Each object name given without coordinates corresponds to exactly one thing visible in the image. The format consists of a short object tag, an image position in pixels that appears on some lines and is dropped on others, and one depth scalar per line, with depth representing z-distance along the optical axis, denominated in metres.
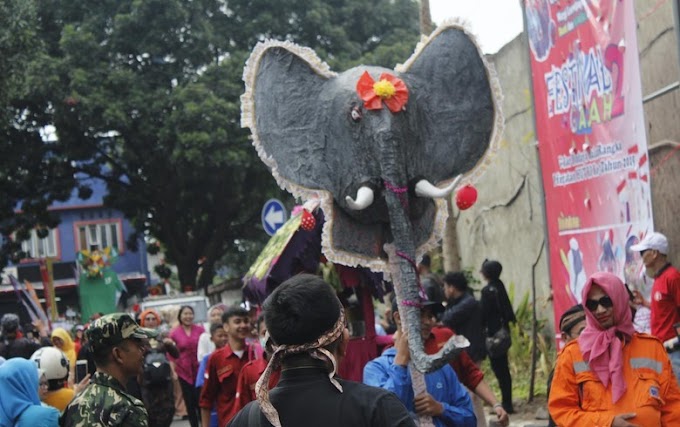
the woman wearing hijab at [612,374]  5.61
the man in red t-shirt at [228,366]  8.91
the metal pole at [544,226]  11.63
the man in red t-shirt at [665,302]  8.71
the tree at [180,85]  28.02
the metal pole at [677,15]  8.91
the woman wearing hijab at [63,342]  12.34
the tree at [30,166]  28.00
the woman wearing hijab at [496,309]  12.05
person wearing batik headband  3.72
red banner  9.67
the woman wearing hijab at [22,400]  6.13
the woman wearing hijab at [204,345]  13.84
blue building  55.03
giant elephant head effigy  7.51
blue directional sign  14.25
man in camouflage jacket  4.93
